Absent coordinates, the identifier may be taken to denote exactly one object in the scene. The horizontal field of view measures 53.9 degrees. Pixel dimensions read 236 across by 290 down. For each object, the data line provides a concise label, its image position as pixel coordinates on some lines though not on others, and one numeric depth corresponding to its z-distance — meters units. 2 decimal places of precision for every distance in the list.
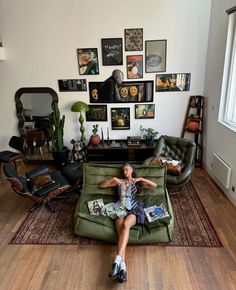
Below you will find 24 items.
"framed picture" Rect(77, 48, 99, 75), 4.45
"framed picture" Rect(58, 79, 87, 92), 4.63
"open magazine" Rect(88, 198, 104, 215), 2.80
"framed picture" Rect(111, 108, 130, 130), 4.76
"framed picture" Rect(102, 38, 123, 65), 4.37
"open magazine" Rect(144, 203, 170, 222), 2.70
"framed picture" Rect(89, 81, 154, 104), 4.59
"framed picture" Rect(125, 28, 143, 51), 4.30
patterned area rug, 2.77
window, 3.52
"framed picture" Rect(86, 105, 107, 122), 4.77
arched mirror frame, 4.72
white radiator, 3.52
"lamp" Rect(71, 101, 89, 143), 4.42
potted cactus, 4.39
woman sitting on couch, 2.54
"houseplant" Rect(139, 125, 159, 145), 4.59
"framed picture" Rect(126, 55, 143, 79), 4.44
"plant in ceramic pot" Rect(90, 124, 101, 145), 4.70
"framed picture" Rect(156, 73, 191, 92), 4.50
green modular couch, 2.63
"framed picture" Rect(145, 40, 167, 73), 4.35
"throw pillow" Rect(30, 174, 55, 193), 3.29
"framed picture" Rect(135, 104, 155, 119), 4.70
